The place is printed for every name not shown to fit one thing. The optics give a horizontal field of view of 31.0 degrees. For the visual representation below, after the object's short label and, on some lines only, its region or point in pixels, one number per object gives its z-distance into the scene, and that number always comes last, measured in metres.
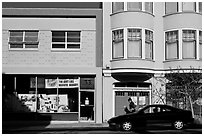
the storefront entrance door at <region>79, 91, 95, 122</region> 23.09
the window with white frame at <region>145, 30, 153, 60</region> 23.08
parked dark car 18.25
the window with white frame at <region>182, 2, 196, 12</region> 23.08
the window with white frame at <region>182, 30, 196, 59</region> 22.83
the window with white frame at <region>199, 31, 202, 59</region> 22.92
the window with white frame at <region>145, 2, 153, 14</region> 23.38
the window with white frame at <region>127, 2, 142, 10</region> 23.05
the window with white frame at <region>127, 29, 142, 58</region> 22.64
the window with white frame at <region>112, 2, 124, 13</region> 23.13
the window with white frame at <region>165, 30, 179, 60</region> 22.98
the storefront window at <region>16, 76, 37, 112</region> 22.97
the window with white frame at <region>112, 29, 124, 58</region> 22.77
